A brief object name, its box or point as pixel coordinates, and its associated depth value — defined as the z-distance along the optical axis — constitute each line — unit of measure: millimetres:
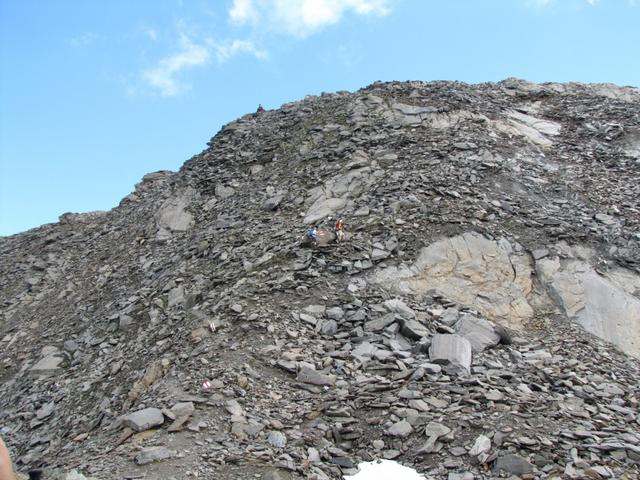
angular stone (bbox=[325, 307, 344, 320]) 12000
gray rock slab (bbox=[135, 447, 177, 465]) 8469
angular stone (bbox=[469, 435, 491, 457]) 8297
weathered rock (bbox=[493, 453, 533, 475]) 7855
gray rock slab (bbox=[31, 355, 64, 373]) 15414
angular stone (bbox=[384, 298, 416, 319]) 11852
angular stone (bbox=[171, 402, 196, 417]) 9492
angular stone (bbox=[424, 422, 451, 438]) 8766
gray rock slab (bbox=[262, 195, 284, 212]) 17422
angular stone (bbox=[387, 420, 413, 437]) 8977
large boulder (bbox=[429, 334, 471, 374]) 10367
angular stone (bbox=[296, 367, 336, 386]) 10367
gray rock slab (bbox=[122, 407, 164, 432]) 9359
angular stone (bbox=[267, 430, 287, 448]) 8859
